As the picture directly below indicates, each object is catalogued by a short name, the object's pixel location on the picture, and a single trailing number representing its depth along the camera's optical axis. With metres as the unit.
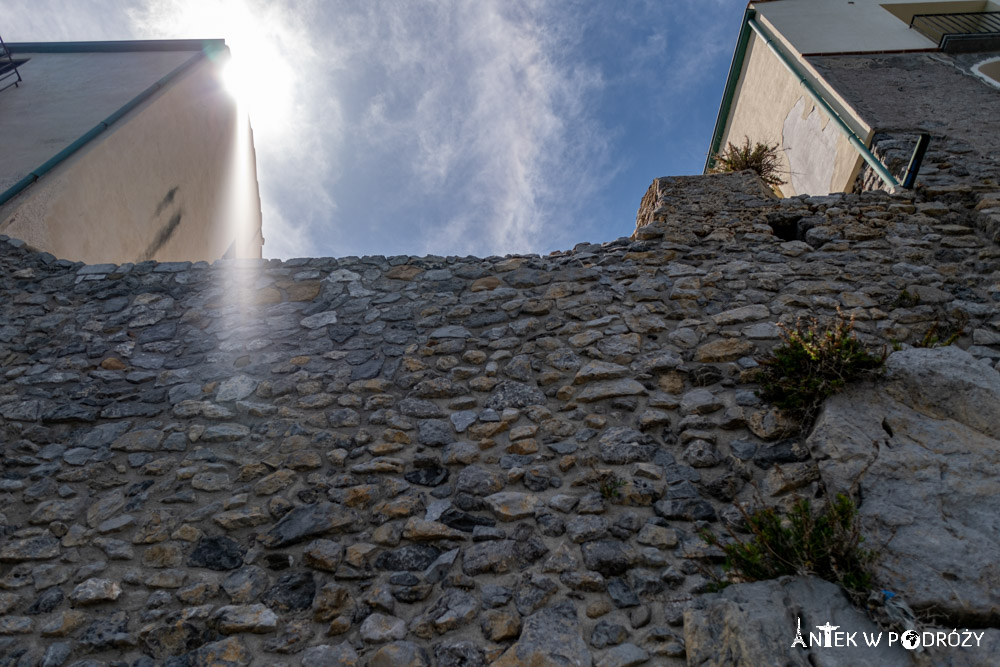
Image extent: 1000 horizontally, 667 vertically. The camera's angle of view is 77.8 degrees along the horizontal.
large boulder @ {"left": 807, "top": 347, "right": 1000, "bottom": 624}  2.07
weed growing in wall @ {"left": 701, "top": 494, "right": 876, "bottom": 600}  2.13
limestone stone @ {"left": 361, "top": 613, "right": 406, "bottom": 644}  2.31
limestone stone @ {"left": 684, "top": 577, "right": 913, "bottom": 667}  1.91
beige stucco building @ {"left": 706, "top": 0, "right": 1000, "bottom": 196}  5.59
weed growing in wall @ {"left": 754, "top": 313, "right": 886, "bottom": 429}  2.91
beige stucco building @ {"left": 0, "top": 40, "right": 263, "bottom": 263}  5.20
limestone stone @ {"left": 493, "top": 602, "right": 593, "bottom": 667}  2.17
